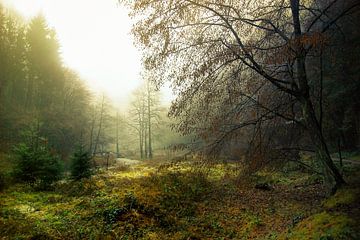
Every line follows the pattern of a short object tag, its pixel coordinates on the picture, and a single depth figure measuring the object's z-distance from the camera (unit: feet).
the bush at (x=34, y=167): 46.06
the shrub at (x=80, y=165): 50.27
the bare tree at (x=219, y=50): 20.83
